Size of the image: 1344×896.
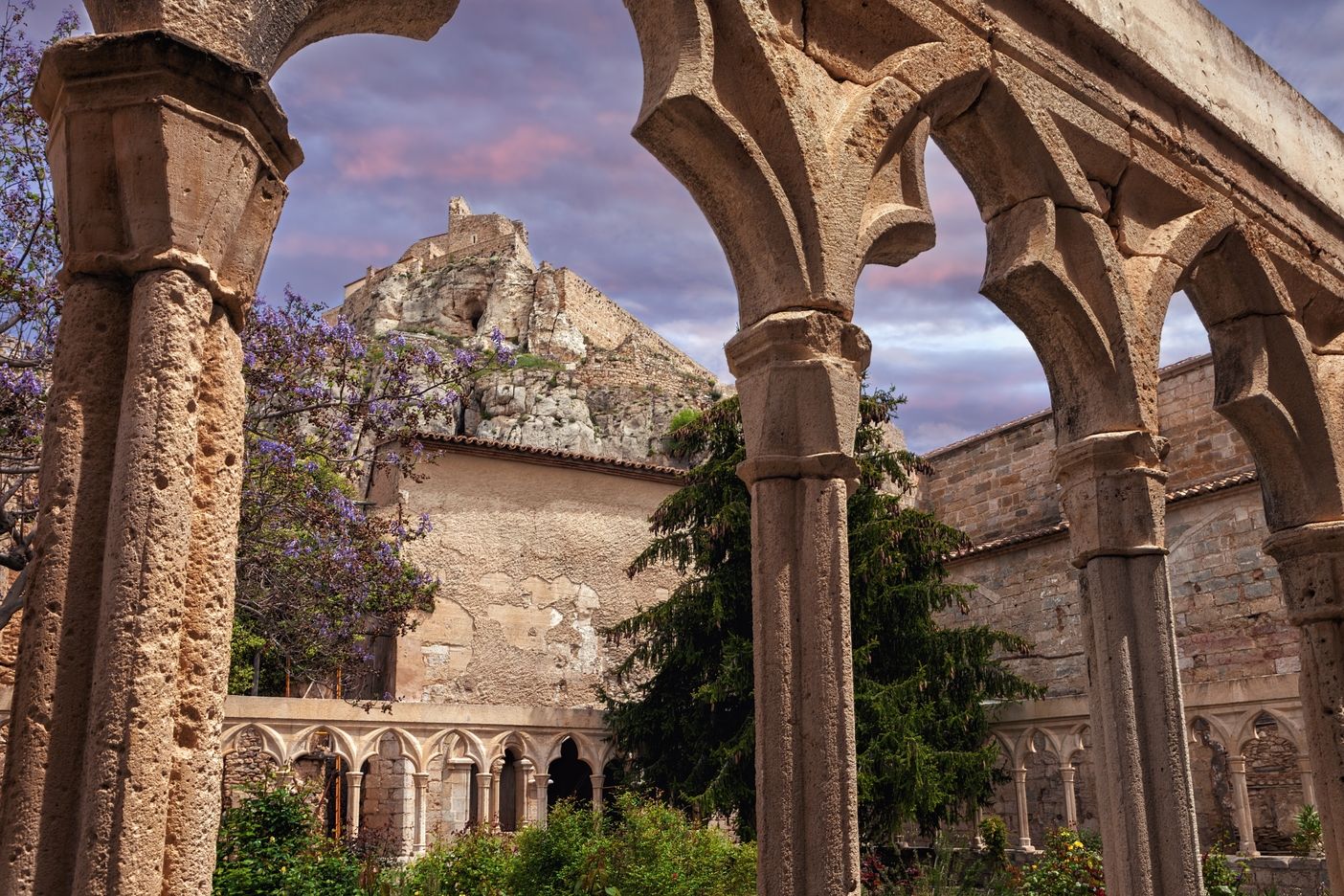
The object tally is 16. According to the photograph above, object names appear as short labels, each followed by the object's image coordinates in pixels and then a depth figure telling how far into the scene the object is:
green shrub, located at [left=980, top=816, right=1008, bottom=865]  9.13
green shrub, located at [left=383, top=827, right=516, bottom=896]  6.83
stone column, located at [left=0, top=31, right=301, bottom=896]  2.10
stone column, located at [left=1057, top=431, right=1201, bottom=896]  4.50
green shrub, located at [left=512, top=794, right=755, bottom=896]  6.33
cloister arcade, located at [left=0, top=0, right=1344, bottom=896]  2.19
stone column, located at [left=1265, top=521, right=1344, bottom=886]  5.86
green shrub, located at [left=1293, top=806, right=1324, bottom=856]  8.65
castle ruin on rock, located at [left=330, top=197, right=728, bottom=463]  29.69
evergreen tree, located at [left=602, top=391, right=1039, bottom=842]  9.78
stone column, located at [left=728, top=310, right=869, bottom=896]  3.30
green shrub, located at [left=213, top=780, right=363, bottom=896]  6.05
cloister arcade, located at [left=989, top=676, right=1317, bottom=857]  7.30
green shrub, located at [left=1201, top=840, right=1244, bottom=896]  6.91
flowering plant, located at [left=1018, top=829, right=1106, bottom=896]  7.06
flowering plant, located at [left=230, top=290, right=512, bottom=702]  7.42
